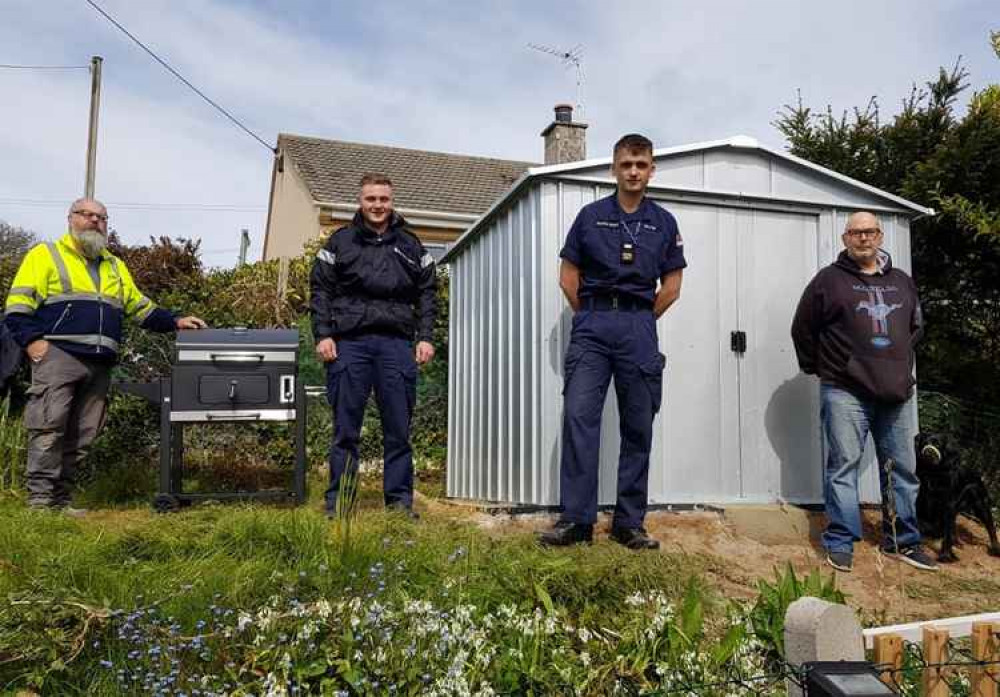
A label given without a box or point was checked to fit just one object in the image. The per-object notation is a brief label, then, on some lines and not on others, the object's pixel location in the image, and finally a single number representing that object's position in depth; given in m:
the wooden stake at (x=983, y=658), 2.27
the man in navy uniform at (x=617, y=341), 3.90
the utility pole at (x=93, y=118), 14.35
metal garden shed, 4.95
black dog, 4.57
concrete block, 1.87
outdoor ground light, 1.63
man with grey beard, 4.51
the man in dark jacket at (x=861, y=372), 4.23
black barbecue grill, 4.56
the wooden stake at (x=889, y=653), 2.26
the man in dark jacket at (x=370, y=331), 4.29
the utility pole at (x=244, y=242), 22.17
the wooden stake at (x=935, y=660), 2.21
